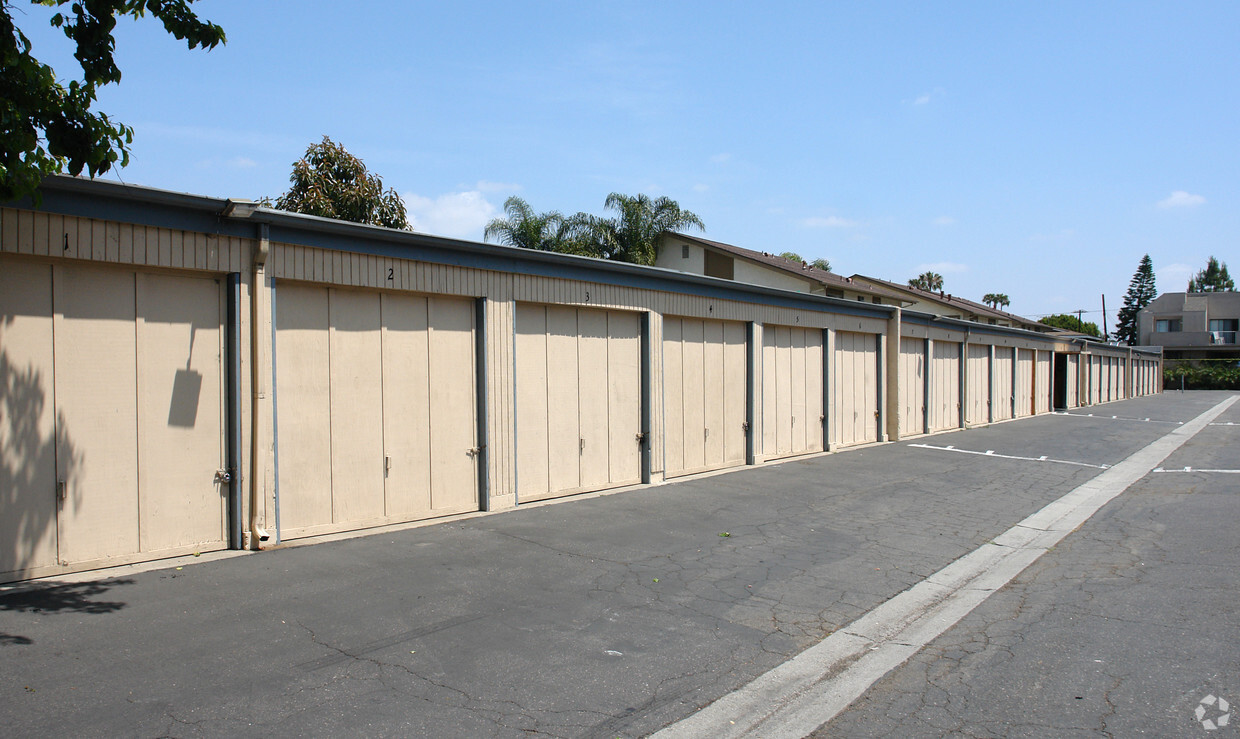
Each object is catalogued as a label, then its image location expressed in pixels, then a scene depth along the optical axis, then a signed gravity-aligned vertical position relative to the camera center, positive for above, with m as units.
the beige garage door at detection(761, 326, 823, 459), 14.78 -0.53
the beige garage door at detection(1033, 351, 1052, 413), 30.84 -0.87
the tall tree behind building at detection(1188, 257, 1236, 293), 119.75 +13.31
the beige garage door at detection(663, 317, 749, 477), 12.45 -0.50
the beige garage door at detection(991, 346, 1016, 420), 26.42 -0.68
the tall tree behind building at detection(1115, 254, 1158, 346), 109.38 +9.61
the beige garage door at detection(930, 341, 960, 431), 21.39 -0.66
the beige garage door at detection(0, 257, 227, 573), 6.12 -0.40
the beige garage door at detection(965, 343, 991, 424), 24.19 -0.65
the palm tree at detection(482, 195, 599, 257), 29.47 +5.31
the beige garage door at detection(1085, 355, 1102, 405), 38.99 -0.83
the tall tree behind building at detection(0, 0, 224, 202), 5.16 +1.96
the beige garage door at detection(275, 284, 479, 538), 7.73 -0.45
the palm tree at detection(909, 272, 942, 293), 81.69 +9.01
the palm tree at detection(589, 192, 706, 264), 31.61 +5.92
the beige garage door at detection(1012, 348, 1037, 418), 28.47 -0.70
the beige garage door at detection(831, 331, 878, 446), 17.06 -0.57
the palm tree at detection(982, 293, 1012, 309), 94.12 +7.98
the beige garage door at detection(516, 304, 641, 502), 10.11 -0.47
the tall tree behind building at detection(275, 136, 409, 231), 18.66 +4.47
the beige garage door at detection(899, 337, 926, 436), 19.62 -0.56
